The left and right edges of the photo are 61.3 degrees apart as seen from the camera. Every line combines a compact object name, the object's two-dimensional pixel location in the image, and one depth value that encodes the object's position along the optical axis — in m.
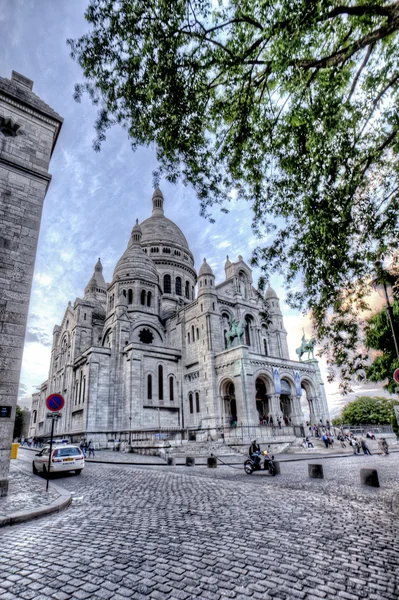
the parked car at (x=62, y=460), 13.06
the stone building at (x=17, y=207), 8.79
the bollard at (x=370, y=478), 9.76
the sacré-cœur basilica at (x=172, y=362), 30.16
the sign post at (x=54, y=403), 9.36
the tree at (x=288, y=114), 6.44
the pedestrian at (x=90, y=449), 24.31
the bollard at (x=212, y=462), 16.09
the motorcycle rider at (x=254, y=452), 13.45
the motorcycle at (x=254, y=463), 12.90
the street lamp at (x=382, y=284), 8.15
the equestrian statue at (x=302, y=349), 34.93
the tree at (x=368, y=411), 51.47
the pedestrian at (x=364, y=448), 21.34
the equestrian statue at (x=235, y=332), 31.06
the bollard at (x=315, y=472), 11.51
